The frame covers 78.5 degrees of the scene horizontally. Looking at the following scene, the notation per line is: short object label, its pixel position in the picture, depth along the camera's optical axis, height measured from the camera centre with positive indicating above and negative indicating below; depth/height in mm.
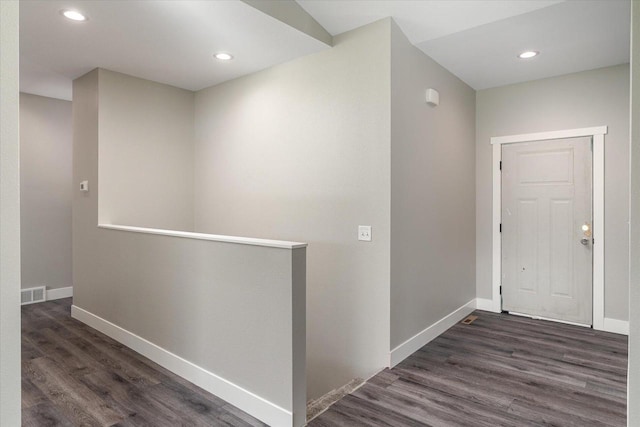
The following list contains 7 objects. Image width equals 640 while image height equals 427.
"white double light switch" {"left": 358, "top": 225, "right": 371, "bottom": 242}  3045 -175
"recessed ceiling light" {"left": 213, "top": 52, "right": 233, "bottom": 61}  3414 +1365
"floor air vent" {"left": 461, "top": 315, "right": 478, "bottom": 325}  4070 -1155
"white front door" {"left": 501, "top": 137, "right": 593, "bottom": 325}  3934 -195
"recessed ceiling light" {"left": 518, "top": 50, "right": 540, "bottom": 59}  3426 +1386
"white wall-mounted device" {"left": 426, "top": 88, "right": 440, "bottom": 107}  3432 +1010
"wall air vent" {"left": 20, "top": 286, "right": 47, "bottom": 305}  4797 -1046
